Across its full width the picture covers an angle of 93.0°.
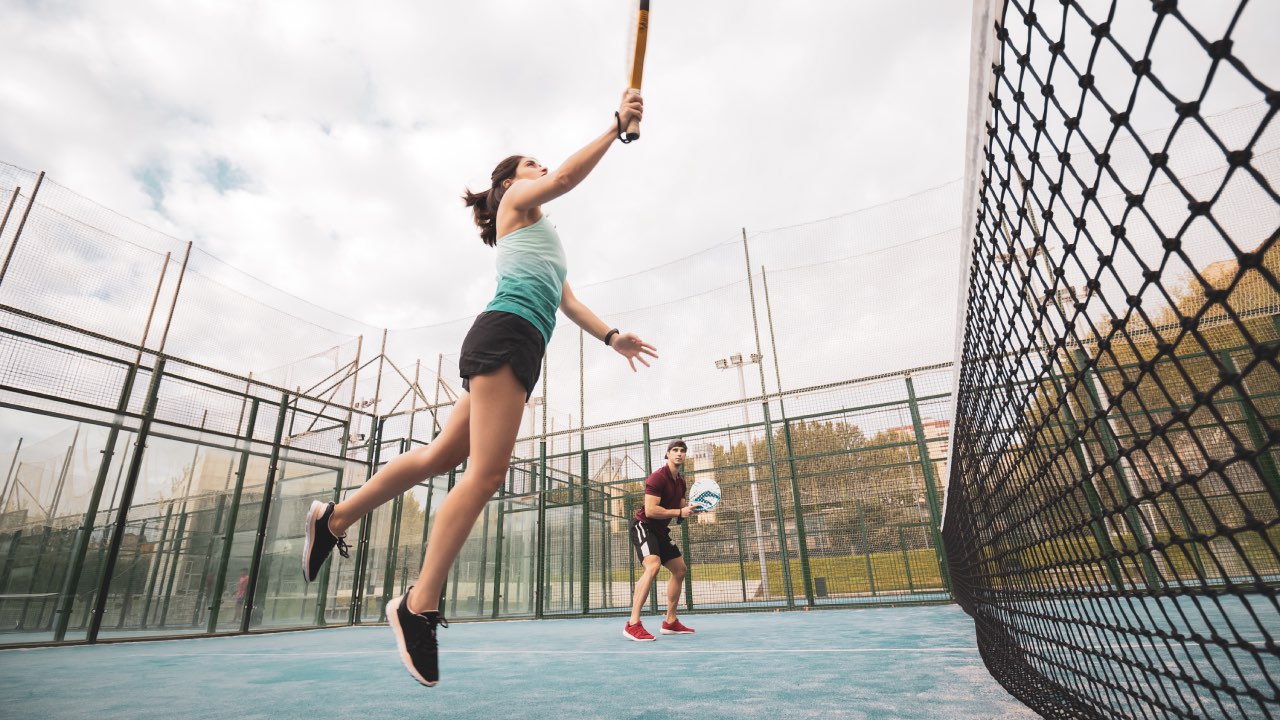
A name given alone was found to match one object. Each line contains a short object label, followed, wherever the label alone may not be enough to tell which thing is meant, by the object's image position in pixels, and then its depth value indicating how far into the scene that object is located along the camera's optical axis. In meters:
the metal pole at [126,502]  6.49
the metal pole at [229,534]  7.51
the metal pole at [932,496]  7.82
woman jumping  1.82
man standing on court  5.38
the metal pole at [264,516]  7.90
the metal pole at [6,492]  6.12
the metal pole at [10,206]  7.10
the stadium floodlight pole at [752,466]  8.82
